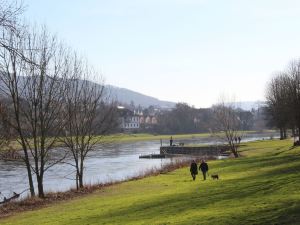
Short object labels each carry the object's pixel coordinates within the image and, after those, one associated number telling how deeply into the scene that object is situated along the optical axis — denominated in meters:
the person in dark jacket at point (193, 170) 33.77
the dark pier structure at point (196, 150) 82.05
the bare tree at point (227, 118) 64.00
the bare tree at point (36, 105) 29.20
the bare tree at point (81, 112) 36.34
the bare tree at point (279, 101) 70.01
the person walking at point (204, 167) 33.26
